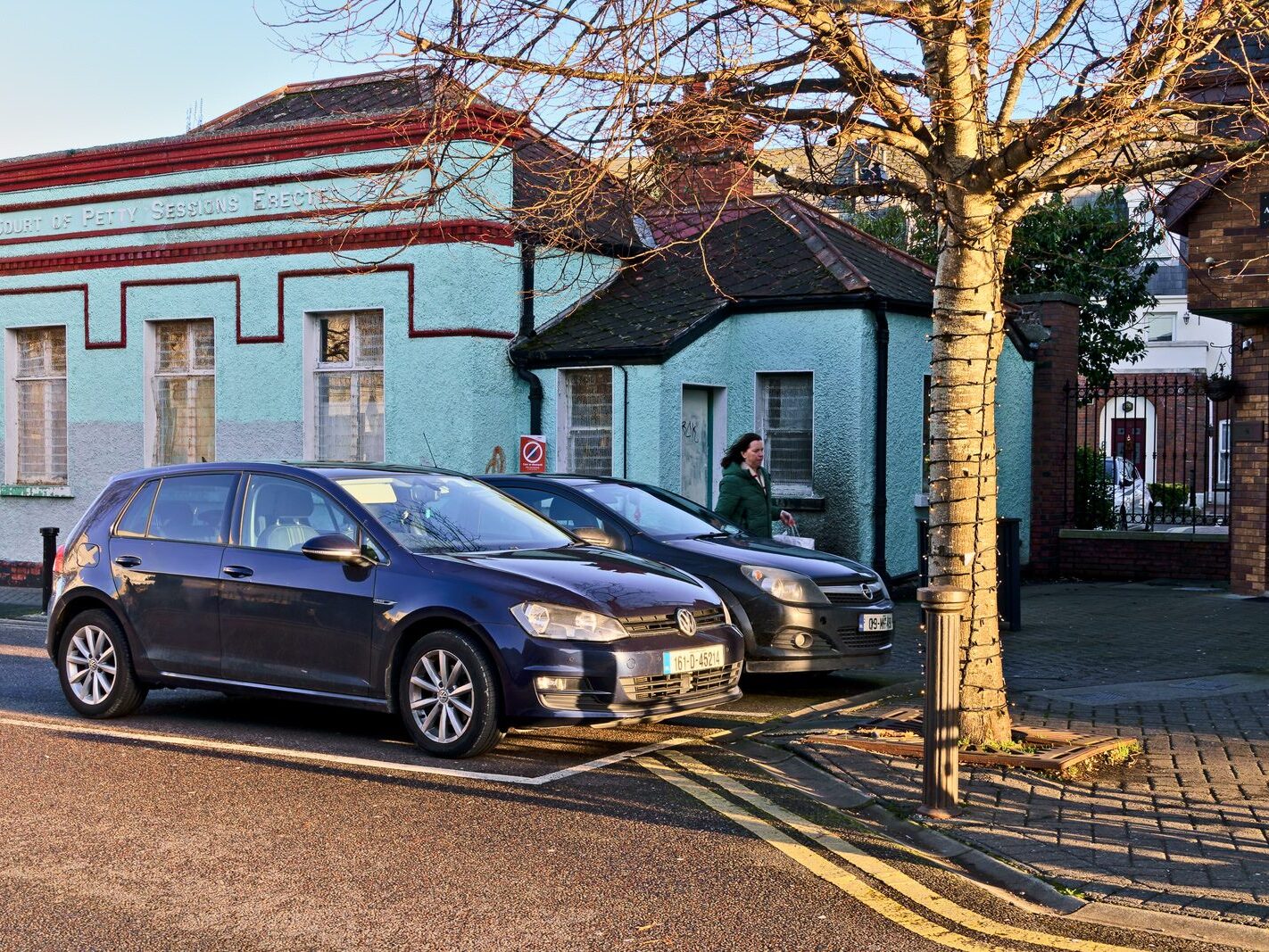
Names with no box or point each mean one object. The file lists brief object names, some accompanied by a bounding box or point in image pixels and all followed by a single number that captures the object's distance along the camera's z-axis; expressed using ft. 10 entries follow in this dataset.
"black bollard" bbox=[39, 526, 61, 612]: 51.43
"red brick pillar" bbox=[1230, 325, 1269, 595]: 52.06
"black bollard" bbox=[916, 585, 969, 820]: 21.27
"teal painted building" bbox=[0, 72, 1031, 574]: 54.49
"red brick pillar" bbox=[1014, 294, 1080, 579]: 63.72
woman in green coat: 41.57
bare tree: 24.17
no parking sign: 50.70
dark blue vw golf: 25.20
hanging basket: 53.16
